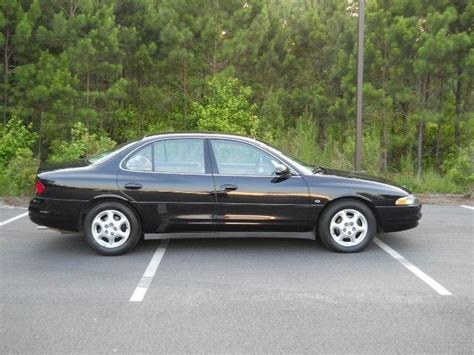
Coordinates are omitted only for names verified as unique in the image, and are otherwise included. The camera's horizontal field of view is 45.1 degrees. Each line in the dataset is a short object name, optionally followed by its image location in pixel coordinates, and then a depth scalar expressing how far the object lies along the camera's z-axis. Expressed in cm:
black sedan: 660
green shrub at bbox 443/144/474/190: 1229
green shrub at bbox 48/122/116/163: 1166
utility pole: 1091
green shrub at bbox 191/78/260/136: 1777
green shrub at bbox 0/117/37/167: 1553
